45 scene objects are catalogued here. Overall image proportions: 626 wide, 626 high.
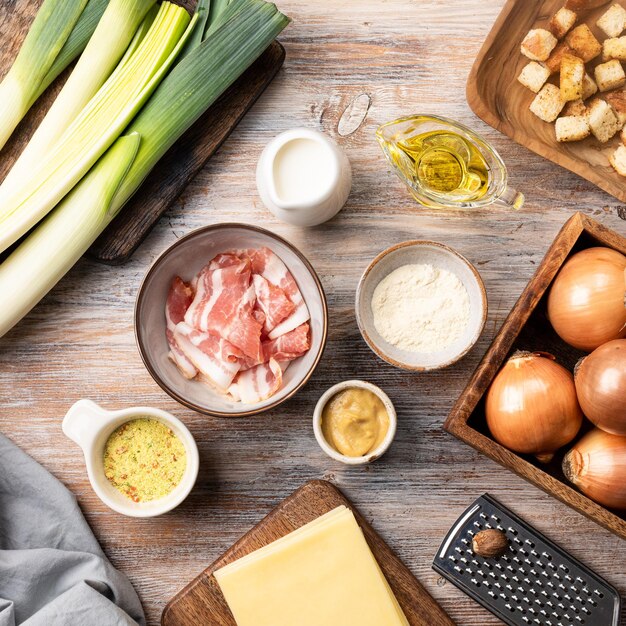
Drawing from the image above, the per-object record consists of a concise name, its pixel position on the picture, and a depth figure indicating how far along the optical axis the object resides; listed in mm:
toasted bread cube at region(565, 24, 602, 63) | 686
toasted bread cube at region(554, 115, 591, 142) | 685
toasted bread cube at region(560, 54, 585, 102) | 677
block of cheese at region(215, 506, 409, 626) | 677
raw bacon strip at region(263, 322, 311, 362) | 676
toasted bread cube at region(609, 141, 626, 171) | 680
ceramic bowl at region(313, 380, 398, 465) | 666
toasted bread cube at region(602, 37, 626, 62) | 682
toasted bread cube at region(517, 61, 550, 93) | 693
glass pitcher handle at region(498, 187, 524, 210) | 668
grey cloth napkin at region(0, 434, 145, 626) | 672
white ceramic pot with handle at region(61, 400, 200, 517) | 665
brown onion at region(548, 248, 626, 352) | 608
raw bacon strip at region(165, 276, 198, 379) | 690
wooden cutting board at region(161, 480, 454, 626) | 698
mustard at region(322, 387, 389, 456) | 677
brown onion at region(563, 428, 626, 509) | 615
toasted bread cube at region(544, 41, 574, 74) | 692
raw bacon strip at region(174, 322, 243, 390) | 678
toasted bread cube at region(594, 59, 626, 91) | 685
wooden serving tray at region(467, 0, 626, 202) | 666
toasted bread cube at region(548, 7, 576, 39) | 684
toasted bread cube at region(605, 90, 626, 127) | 691
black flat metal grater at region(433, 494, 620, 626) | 676
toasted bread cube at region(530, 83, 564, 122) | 691
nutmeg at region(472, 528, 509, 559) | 672
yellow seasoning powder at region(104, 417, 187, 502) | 686
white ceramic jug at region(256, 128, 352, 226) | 649
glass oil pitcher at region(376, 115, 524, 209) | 674
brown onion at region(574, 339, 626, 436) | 585
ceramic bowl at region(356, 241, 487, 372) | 656
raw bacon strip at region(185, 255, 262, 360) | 675
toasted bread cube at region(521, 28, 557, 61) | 683
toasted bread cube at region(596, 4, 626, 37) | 681
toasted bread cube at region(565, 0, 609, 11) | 687
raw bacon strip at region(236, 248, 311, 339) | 683
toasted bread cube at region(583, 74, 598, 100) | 692
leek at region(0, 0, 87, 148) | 690
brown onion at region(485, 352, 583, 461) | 619
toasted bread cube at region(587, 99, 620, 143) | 678
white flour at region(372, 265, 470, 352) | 670
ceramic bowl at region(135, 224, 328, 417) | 657
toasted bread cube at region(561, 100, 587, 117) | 694
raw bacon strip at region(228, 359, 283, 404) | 680
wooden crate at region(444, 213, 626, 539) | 626
